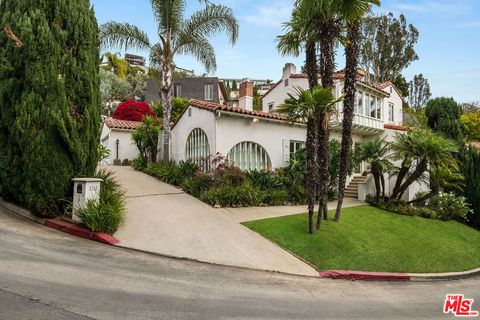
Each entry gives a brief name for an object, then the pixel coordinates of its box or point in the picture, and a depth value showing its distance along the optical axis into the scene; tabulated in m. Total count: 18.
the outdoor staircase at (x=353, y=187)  18.03
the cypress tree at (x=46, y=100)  8.59
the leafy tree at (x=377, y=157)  14.94
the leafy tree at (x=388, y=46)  36.72
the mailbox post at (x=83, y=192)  8.48
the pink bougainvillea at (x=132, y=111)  30.52
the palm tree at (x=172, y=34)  15.79
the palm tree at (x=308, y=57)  8.98
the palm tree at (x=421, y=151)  13.77
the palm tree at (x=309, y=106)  8.70
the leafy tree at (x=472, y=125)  30.97
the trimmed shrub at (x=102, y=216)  8.09
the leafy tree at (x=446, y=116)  20.14
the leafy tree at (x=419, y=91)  48.88
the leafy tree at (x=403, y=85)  45.54
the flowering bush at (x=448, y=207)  15.55
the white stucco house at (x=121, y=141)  23.16
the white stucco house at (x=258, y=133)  14.34
